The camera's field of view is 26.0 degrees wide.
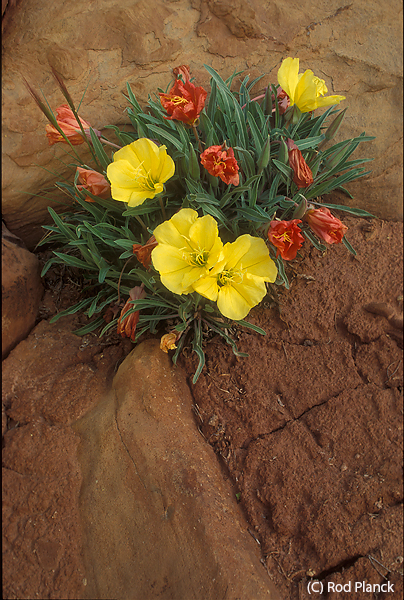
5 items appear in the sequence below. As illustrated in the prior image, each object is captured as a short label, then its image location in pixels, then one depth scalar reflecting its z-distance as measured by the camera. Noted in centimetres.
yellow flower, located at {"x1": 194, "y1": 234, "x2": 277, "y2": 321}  85
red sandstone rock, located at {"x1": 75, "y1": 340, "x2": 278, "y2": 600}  84
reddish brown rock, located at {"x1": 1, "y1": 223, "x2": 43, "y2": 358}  99
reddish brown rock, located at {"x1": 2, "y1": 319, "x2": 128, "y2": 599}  88
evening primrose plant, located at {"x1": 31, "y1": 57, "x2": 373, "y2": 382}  86
